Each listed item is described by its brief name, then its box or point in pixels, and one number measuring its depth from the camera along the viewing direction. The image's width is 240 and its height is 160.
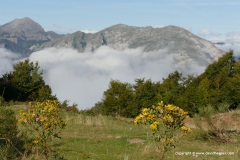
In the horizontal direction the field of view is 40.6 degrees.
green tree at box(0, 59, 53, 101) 42.53
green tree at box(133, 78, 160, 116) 53.51
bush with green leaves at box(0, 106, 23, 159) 10.39
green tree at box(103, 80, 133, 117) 52.22
